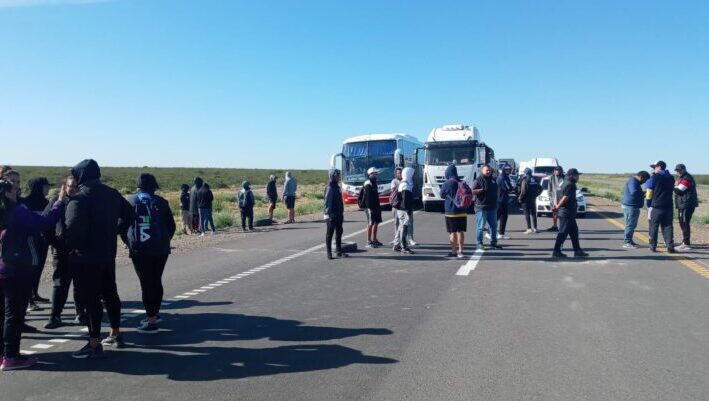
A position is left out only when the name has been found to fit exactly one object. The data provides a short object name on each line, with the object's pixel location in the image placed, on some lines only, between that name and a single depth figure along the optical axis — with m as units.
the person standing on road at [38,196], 7.34
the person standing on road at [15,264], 5.28
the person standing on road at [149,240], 6.30
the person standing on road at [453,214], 11.35
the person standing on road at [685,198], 11.98
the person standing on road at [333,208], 11.69
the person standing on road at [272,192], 21.36
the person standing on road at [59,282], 6.86
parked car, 20.84
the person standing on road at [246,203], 18.17
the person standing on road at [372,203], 13.19
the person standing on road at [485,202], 12.64
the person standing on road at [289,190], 20.95
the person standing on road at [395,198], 12.59
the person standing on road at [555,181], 14.58
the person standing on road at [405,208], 12.42
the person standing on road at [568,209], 11.05
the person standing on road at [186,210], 18.58
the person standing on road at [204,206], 17.45
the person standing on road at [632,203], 12.76
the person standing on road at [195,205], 17.58
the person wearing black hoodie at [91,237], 5.43
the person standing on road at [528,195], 15.58
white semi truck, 23.25
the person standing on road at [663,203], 11.55
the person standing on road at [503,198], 14.66
